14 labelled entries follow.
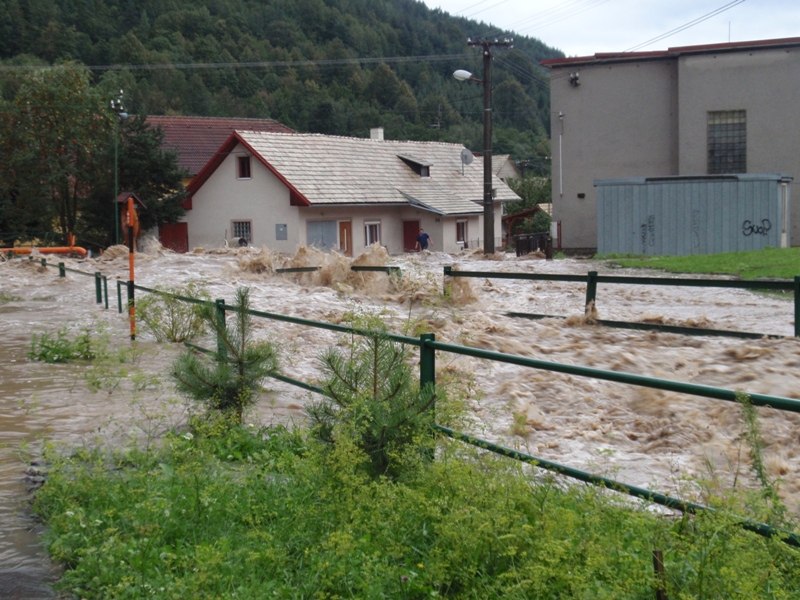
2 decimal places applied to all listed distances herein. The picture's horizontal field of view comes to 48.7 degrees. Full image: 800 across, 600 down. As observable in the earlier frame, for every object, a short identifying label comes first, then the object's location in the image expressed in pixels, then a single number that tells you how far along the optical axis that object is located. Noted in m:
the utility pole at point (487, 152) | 33.53
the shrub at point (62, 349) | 10.49
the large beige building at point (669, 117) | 33.84
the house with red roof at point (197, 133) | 52.12
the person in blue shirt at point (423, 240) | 41.78
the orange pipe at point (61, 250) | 27.81
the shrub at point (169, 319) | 11.19
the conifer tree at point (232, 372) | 6.52
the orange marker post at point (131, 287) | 10.92
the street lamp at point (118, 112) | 34.37
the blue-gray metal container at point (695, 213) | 28.30
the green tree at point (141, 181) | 39.78
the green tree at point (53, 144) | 41.78
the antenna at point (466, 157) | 50.25
